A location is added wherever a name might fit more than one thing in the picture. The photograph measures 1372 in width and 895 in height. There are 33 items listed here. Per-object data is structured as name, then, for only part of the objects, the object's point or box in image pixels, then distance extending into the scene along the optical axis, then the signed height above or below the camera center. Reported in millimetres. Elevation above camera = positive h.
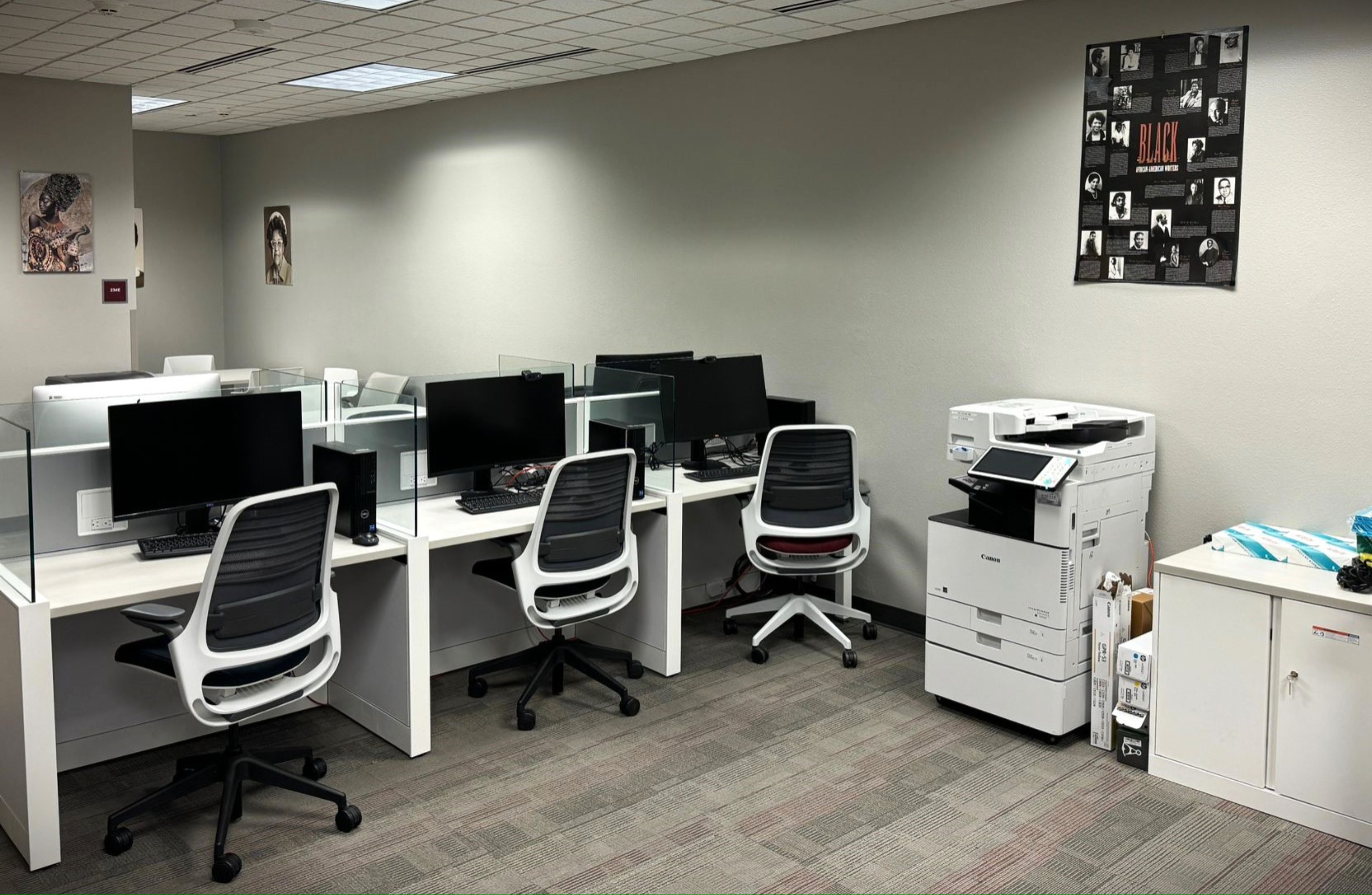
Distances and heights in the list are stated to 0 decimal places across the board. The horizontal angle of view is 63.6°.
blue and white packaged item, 3338 -638
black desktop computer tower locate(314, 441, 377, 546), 3424 -495
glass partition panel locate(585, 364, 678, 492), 4543 -307
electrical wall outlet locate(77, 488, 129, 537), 3312 -555
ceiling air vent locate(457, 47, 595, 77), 5359 +1375
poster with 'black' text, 3775 +633
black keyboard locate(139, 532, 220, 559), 3227 -640
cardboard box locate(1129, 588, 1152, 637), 3762 -939
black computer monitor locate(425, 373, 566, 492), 3980 -339
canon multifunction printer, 3619 -720
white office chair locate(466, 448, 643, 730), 3674 -749
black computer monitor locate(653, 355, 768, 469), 4758 -282
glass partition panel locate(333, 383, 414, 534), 3834 -404
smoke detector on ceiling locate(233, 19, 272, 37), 4867 +1338
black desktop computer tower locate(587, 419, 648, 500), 4117 -394
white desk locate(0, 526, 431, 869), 2787 -1003
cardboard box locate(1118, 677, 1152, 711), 3535 -1141
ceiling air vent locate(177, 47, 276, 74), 5551 +1406
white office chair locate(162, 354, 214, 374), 7773 -251
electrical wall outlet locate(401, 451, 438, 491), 3904 -504
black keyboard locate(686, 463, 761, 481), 4676 -593
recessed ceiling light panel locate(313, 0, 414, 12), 4477 +1321
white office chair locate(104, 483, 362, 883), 2748 -797
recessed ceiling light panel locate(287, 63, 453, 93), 6117 +1446
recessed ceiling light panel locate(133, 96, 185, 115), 7367 +1531
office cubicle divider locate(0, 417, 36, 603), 2822 -477
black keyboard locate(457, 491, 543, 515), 3930 -610
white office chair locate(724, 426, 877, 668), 4426 -707
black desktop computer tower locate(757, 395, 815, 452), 5043 -355
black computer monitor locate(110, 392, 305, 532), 3238 -377
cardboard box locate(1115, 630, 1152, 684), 3516 -1026
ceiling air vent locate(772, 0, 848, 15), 4316 +1296
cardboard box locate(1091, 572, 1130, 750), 3639 -1014
